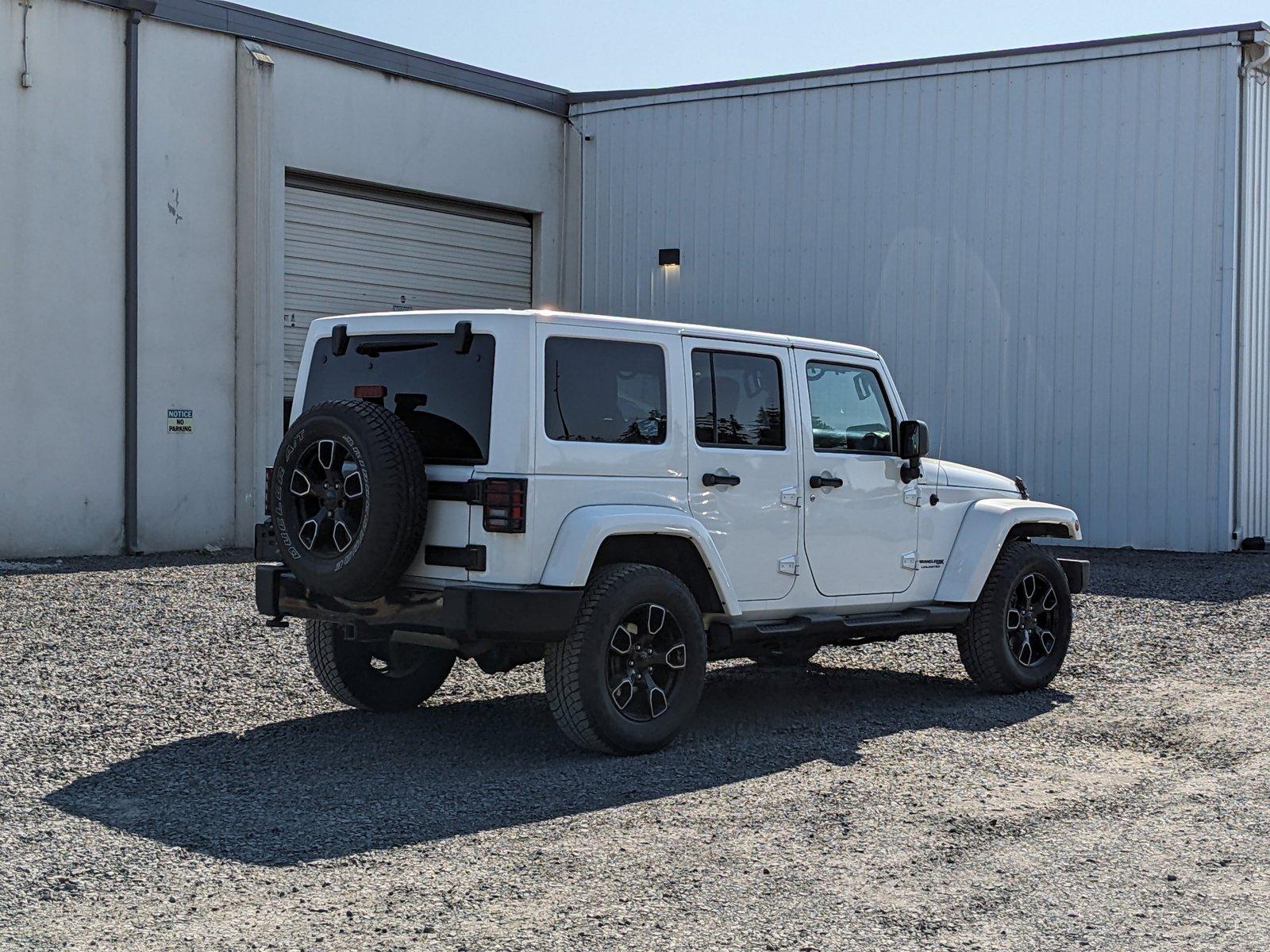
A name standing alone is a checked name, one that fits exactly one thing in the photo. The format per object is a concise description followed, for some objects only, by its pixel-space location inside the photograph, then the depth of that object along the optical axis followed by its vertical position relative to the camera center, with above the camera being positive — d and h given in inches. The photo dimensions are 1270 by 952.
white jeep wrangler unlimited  254.8 -10.8
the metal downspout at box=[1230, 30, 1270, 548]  700.0 +79.8
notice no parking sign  676.7 +10.1
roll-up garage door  745.6 +99.0
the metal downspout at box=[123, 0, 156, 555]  657.6 +72.1
